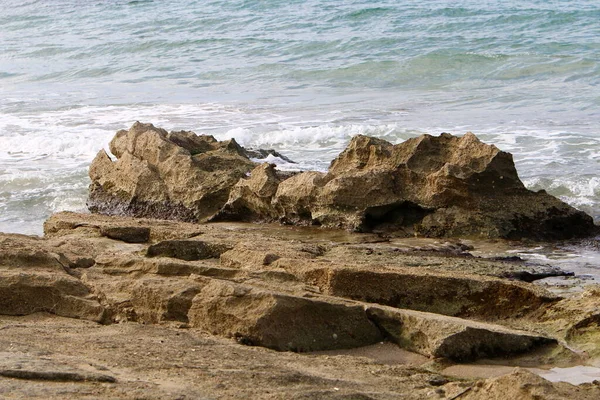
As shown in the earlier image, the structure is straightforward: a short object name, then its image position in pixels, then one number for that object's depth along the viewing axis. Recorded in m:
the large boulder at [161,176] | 16.83
